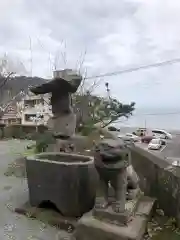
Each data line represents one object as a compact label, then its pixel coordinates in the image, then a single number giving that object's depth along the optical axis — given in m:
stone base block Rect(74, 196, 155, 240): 2.51
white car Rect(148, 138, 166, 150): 18.22
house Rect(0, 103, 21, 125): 25.25
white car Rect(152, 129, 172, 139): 24.42
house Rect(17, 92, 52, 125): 23.78
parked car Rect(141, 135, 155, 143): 21.78
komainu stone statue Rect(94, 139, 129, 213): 2.54
